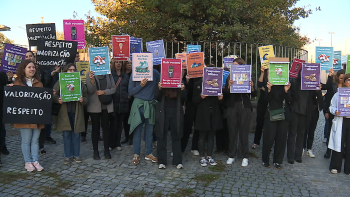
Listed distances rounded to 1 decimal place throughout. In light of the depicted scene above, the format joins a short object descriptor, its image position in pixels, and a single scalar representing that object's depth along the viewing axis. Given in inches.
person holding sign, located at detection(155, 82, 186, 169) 227.1
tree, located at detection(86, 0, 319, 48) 398.9
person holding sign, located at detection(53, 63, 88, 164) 227.0
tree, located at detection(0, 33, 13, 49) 1385.6
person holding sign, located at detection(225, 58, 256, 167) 239.6
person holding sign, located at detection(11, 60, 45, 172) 214.2
